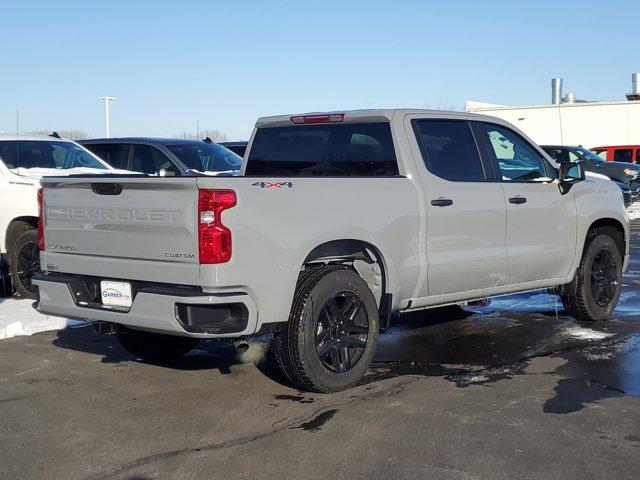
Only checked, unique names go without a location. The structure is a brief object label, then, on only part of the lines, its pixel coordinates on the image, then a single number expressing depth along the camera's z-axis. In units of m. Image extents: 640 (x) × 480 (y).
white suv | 9.32
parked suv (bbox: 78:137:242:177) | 11.44
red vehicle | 34.47
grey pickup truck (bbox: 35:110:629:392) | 5.13
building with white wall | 44.94
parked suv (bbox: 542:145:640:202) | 26.11
